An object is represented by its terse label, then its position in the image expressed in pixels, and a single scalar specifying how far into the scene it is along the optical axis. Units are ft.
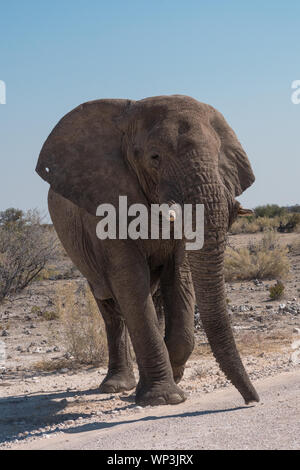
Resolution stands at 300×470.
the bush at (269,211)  148.15
